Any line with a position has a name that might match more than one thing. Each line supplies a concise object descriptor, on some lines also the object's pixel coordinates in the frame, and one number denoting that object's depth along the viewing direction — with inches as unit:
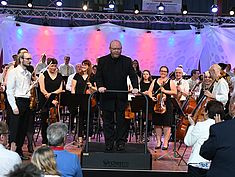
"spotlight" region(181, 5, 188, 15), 566.6
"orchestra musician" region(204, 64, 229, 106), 269.0
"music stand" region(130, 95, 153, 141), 326.3
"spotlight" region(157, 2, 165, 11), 579.3
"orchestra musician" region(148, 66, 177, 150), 339.6
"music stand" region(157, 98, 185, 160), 294.5
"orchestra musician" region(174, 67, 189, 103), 391.7
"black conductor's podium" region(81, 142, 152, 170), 265.9
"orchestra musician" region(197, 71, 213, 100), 286.5
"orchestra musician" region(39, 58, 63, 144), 318.3
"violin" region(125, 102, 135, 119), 337.5
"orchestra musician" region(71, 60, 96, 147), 351.6
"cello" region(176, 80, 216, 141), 261.0
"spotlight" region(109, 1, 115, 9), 575.2
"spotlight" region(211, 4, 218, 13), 561.6
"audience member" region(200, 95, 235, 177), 147.0
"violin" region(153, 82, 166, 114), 338.0
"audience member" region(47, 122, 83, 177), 163.3
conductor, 279.1
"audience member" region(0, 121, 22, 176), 152.7
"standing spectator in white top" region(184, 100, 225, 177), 202.8
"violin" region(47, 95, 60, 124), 320.8
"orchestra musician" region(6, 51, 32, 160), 277.4
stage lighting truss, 547.5
